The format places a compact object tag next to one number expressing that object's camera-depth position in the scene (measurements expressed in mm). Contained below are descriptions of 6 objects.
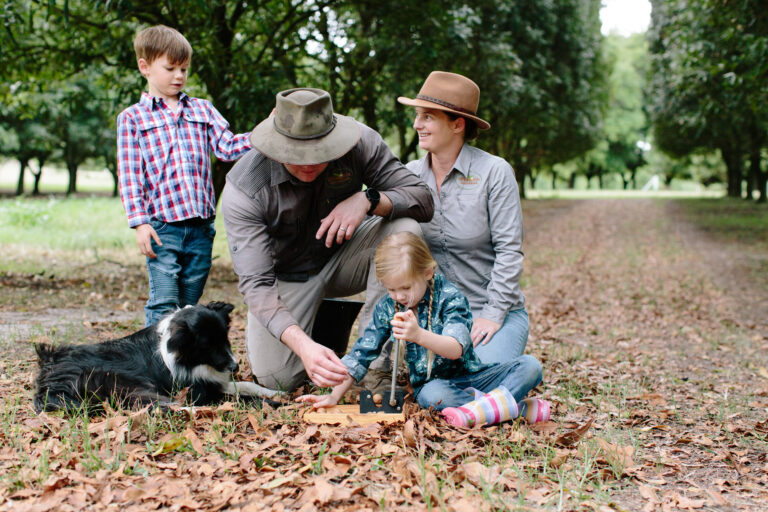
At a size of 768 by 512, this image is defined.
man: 3779
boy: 4586
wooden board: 3730
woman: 4418
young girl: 3654
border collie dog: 3812
